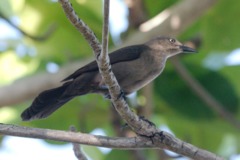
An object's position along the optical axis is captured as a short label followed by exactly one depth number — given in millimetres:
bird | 9336
